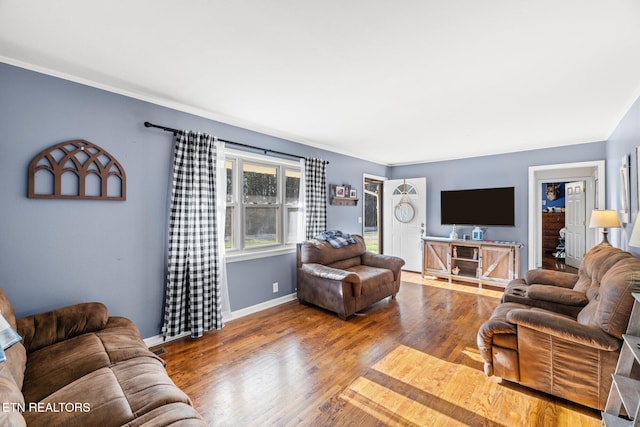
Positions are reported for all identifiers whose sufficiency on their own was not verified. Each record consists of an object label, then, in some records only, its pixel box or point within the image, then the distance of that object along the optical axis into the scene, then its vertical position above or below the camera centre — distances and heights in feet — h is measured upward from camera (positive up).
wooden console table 15.34 -2.69
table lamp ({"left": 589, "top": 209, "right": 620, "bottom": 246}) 9.77 -0.17
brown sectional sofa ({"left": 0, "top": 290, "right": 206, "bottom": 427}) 3.97 -2.84
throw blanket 13.70 -1.21
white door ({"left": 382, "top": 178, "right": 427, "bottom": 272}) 19.36 -0.37
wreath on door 19.74 +0.32
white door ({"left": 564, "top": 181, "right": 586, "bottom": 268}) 19.34 -0.58
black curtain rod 8.94 +2.75
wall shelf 16.11 +0.72
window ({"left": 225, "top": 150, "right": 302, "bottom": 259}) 11.69 +0.39
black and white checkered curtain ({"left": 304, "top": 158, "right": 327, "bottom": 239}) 14.14 +0.85
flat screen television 16.29 +0.44
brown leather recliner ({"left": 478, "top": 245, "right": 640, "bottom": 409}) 5.75 -2.84
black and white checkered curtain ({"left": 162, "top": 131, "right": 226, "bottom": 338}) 9.35 -1.03
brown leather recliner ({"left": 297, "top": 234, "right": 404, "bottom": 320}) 11.25 -2.70
